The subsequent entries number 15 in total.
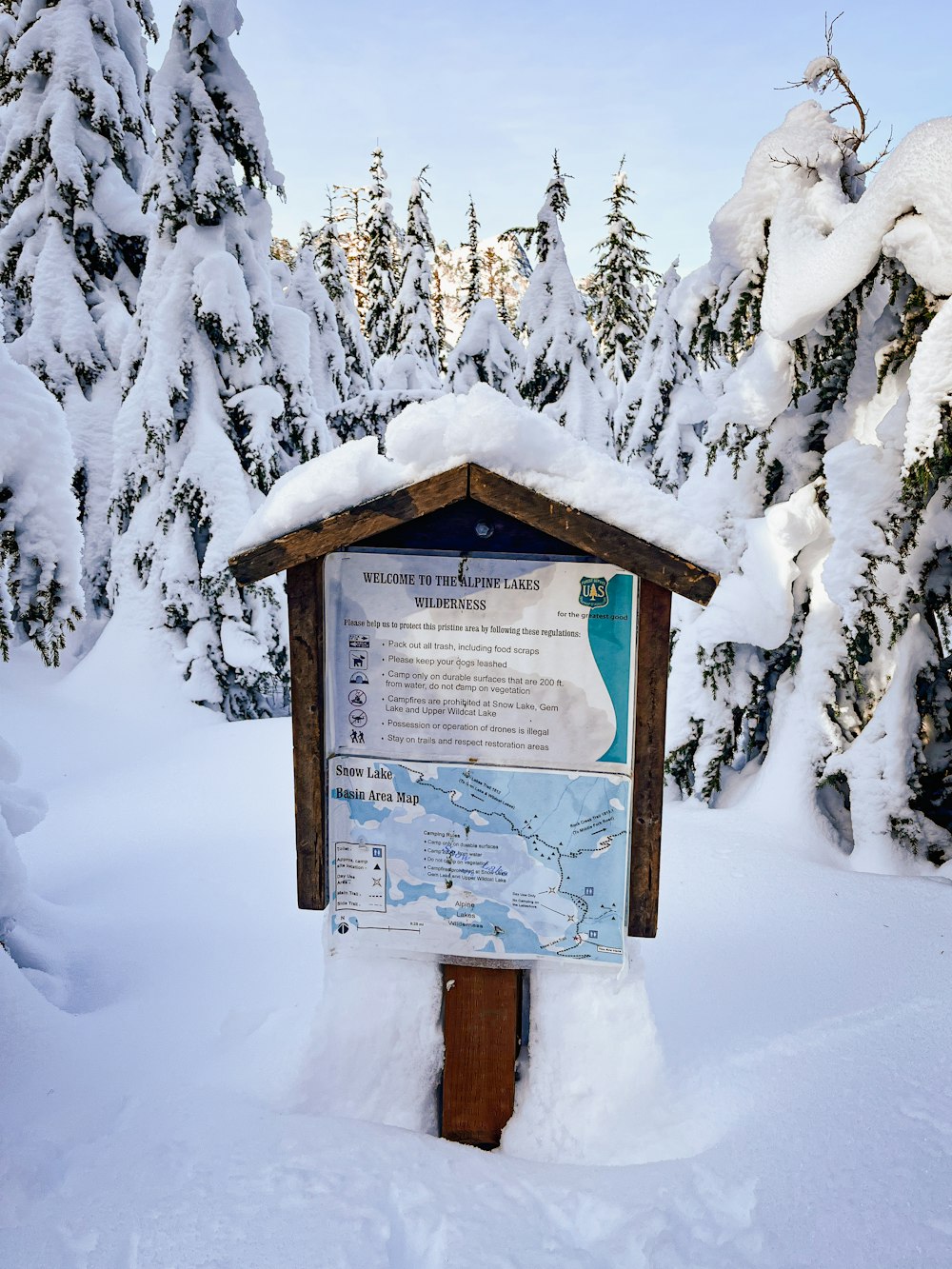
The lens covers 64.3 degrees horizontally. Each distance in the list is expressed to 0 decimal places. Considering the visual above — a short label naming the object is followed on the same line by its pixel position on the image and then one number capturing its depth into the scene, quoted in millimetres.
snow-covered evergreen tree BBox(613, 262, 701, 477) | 14547
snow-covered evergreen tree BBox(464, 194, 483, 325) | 25156
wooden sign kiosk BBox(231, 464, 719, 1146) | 2037
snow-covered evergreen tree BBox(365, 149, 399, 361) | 24734
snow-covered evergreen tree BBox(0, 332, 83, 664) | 3262
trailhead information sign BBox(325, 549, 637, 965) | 2195
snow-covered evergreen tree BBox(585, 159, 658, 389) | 17984
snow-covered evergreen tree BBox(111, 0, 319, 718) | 8547
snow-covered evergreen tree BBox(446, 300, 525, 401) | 17062
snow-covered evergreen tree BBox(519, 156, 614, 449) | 15133
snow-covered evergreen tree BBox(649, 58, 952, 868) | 3455
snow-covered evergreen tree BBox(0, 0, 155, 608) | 10664
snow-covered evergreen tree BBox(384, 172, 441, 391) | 20938
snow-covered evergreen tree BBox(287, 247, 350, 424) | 16891
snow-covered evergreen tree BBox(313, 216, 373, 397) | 20812
